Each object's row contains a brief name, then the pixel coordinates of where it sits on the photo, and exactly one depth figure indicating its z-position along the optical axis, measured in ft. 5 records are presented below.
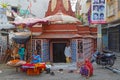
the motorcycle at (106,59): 33.47
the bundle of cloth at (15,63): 28.74
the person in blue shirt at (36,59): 30.66
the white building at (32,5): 71.03
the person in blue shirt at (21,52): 40.78
